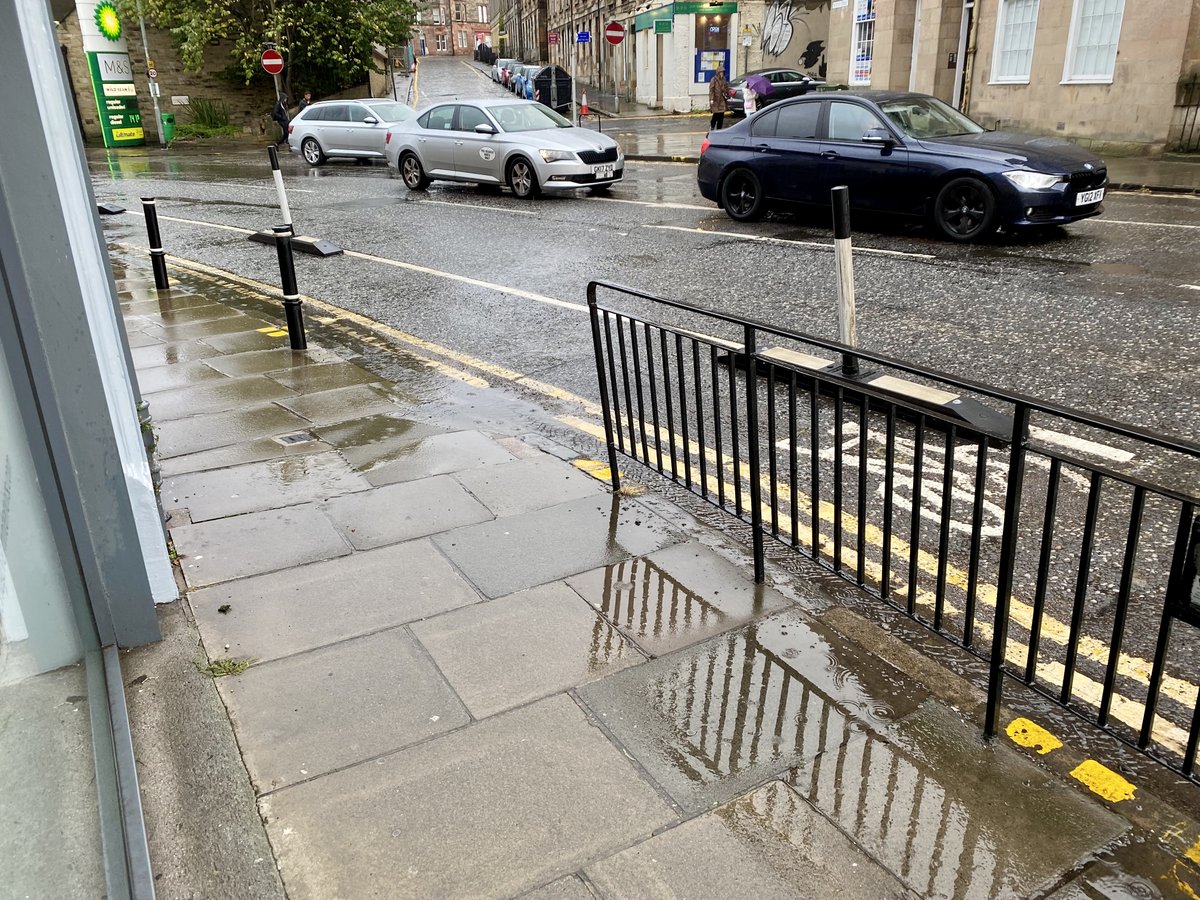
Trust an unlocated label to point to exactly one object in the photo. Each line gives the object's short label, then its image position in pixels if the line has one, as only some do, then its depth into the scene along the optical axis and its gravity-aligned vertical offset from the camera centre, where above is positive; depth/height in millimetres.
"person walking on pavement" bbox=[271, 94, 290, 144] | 33656 -145
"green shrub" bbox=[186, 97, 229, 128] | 38219 -30
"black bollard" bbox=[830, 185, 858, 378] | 5377 -1020
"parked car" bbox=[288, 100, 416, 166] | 22906 -461
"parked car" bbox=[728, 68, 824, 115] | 31878 +253
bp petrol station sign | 33938 +1439
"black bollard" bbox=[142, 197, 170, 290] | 9555 -1345
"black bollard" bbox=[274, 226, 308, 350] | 7082 -1343
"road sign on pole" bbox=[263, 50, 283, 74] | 31766 +1537
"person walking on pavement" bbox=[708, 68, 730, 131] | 25812 -45
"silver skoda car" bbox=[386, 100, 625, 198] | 15867 -784
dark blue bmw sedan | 10305 -860
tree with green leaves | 34375 +2877
